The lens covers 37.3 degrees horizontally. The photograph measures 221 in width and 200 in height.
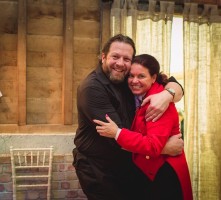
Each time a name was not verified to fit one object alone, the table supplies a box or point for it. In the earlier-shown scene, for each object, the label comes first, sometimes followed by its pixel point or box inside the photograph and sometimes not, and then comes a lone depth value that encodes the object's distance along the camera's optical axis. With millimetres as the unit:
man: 1888
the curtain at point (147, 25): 3260
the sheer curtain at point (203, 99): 3494
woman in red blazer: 1755
